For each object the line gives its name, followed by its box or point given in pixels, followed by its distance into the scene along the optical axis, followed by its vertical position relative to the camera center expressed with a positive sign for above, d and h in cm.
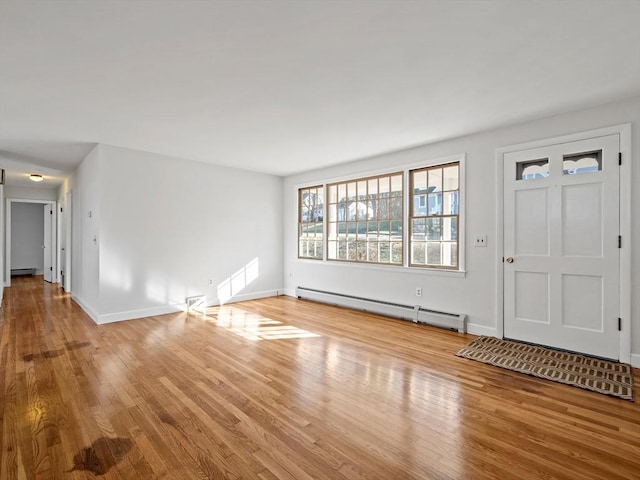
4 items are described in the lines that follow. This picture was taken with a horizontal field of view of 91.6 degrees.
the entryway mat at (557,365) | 266 -125
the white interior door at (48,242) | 876 -12
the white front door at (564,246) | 318 -8
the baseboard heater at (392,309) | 422 -111
